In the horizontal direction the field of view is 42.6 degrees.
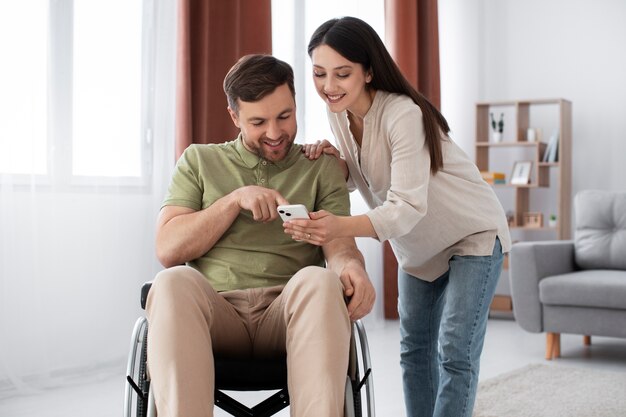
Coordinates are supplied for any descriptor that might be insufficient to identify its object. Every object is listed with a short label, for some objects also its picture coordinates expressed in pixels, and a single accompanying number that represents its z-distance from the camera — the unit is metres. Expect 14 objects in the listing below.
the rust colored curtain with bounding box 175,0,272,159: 3.55
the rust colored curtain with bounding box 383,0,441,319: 5.11
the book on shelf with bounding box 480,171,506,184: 5.47
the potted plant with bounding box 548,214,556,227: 5.44
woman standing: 1.75
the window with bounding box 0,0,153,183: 3.07
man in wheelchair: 1.44
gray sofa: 3.69
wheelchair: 1.55
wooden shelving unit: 5.33
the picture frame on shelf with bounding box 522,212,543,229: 5.41
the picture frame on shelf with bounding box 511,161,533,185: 5.43
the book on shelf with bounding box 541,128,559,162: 5.34
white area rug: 2.86
